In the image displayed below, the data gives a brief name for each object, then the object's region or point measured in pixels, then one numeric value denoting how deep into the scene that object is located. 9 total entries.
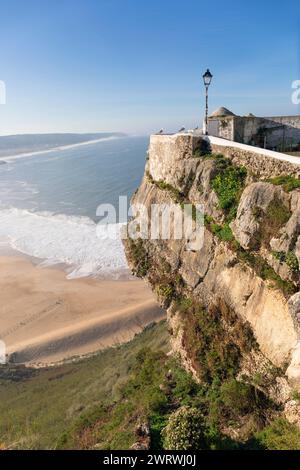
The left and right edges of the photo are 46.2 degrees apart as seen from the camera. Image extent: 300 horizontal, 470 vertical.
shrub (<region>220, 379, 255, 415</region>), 12.03
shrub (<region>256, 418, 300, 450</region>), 10.02
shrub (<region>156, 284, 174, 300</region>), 18.00
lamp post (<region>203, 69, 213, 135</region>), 15.05
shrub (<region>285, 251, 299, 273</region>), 11.09
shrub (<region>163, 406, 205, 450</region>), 9.70
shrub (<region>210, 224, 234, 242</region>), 14.30
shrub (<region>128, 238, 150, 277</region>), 20.81
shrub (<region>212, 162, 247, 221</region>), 14.60
